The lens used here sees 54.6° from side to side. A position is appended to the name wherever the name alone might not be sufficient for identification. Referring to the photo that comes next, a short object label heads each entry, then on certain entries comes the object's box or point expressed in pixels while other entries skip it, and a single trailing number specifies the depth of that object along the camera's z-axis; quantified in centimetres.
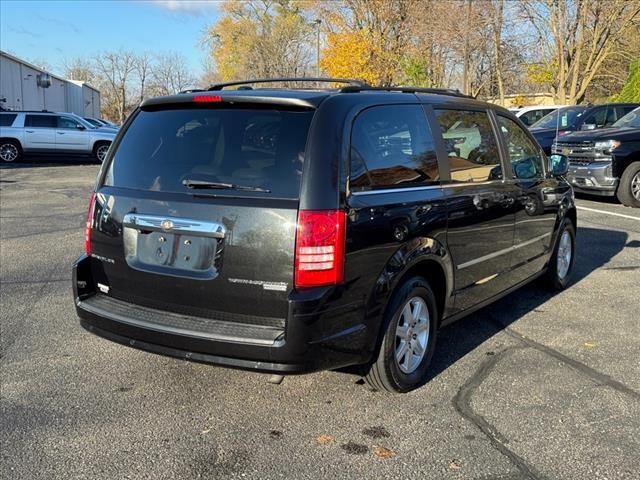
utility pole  3716
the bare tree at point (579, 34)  2383
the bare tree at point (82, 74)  7162
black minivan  312
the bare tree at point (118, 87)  6819
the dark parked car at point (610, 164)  1127
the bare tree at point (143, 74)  6750
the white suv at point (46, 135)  2097
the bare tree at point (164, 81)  6681
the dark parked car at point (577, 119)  1470
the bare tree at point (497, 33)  2511
